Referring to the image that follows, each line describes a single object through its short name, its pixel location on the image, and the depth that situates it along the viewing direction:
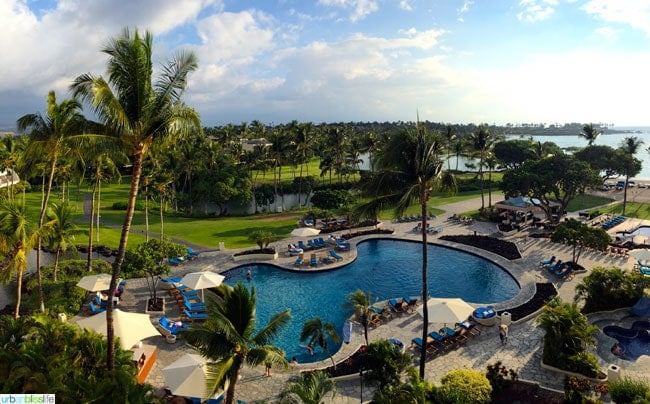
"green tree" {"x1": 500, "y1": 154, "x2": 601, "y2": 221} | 38.47
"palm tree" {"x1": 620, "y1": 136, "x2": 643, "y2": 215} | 49.25
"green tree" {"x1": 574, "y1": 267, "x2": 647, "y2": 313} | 21.22
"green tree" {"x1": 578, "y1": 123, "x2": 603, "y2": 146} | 57.41
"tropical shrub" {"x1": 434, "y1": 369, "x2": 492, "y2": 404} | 13.05
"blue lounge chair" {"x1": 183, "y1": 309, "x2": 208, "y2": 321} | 21.73
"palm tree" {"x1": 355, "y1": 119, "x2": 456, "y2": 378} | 14.50
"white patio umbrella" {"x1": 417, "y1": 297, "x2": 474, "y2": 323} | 18.25
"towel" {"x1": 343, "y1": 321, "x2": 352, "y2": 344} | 19.42
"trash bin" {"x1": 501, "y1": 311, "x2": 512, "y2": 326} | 20.06
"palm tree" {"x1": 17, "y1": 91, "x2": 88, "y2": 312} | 17.22
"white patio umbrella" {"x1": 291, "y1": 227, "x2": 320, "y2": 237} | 34.41
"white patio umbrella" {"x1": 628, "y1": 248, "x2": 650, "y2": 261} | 26.86
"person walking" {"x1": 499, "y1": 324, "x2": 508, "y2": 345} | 18.78
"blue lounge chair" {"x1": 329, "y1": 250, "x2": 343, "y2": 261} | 31.71
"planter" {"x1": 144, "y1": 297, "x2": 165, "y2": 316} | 22.51
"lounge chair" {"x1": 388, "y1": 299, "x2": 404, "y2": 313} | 22.55
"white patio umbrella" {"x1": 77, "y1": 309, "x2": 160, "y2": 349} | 16.29
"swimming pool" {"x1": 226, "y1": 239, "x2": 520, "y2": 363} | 23.44
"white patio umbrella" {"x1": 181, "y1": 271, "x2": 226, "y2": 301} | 22.87
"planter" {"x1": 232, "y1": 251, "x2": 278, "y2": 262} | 31.80
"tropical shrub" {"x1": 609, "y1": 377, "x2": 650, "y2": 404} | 12.12
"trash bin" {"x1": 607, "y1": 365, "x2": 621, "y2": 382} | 14.98
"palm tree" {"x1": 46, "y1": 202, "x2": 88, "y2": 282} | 24.03
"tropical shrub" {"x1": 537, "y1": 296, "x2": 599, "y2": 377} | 15.77
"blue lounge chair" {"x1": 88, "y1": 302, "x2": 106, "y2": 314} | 22.29
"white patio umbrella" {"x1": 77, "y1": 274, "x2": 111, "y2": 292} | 22.14
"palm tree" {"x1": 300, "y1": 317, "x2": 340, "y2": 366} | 15.75
